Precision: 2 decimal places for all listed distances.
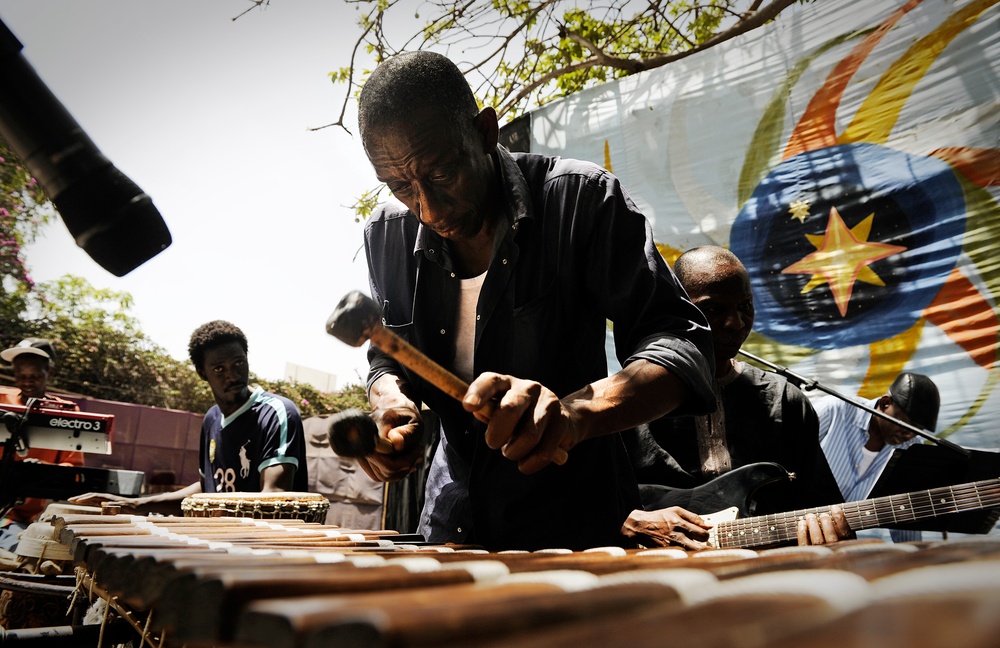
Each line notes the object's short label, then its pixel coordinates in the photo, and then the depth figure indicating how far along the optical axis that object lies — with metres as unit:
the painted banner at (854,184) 3.99
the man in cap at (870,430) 3.98
